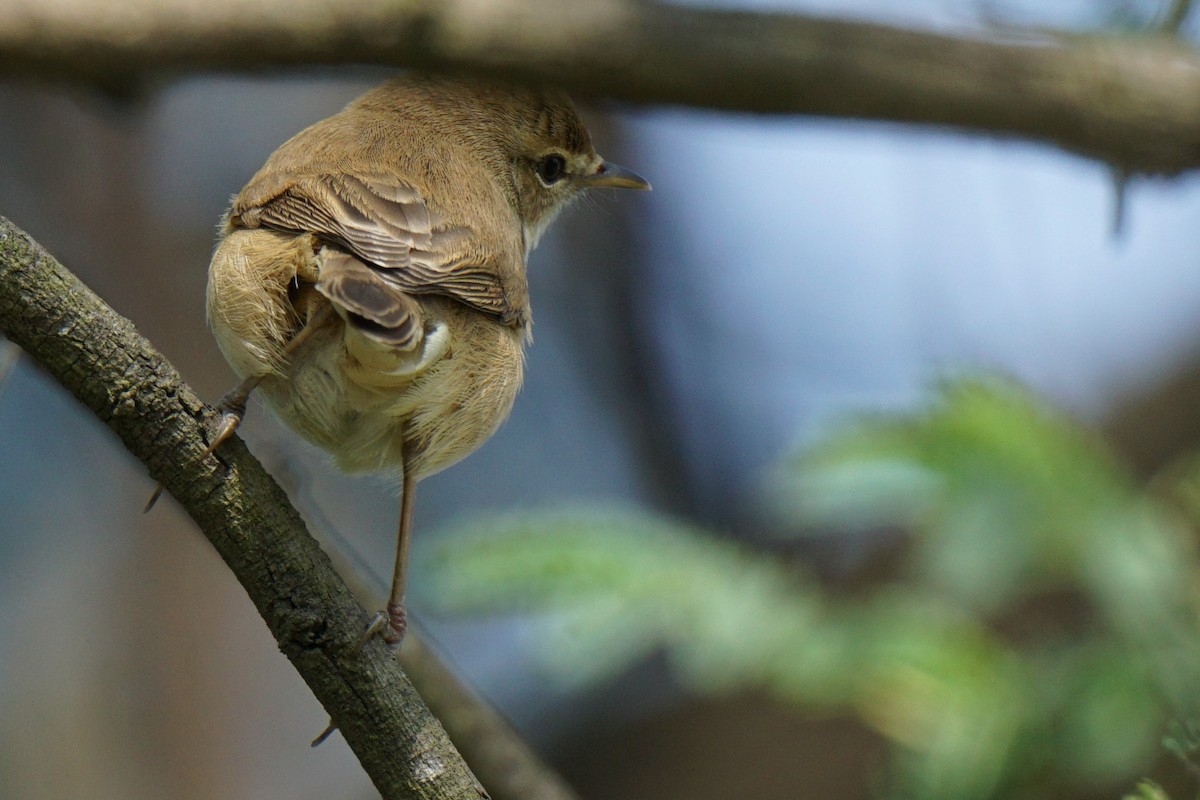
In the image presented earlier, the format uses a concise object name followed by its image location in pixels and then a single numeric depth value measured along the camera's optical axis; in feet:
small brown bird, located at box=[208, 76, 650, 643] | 20.12
